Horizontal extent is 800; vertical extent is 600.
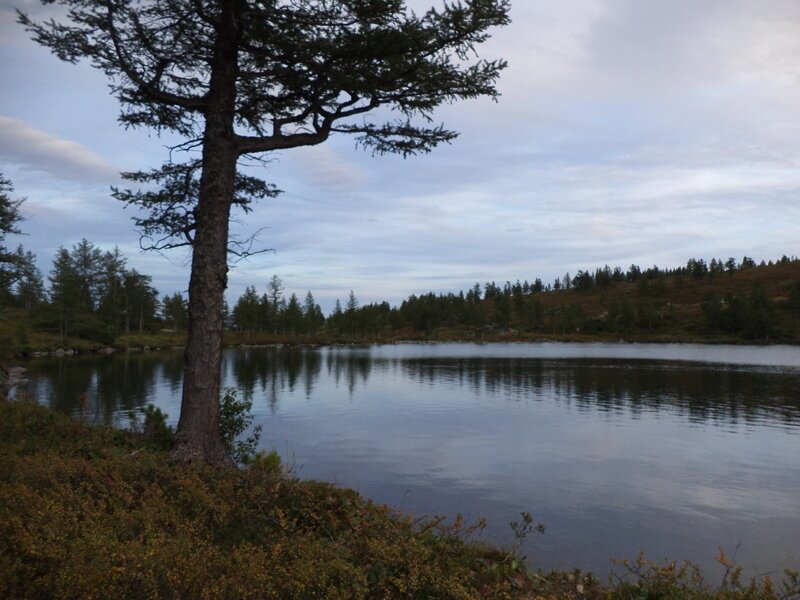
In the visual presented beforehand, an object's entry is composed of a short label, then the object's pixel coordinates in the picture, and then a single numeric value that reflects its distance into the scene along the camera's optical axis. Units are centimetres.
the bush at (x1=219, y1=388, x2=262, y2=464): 1448
